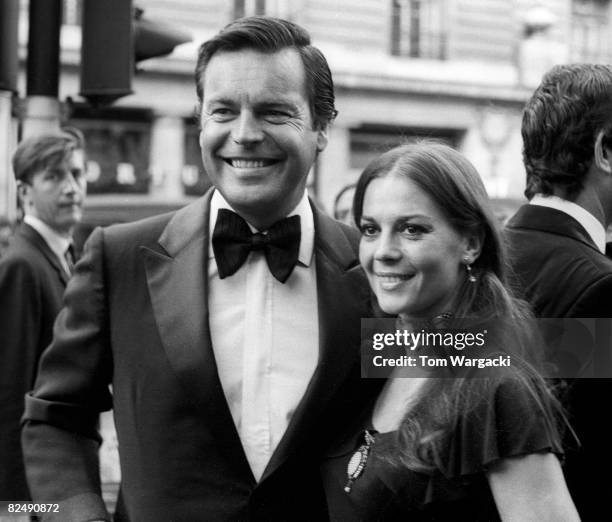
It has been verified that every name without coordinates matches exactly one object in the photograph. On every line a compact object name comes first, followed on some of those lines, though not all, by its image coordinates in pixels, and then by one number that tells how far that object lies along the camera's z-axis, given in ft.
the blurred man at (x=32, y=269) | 14.28
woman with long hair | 7.41
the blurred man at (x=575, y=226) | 8.77
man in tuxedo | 8.73
